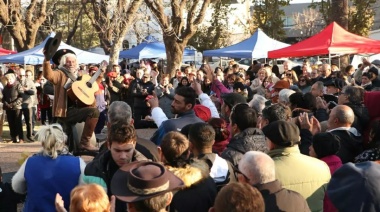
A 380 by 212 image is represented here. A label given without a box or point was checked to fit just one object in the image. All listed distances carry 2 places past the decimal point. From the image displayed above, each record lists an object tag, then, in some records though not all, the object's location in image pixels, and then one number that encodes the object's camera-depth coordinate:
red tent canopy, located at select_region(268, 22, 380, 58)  15.17
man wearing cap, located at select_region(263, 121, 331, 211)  5.04
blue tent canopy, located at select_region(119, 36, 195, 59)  29.33
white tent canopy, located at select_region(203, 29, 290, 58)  21.52
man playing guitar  8.99
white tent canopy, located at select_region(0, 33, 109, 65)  22.38
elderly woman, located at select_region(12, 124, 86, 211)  5.11
